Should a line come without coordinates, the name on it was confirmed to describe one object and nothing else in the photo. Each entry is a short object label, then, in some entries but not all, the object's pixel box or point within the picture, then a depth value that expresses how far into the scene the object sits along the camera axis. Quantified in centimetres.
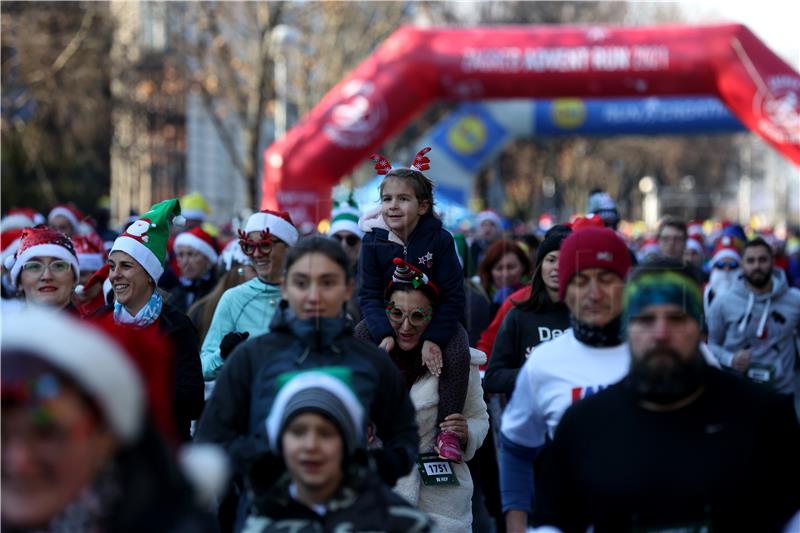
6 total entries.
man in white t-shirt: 927
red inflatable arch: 3865
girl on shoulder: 1259
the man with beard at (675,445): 786
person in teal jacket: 1363
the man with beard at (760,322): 2042
